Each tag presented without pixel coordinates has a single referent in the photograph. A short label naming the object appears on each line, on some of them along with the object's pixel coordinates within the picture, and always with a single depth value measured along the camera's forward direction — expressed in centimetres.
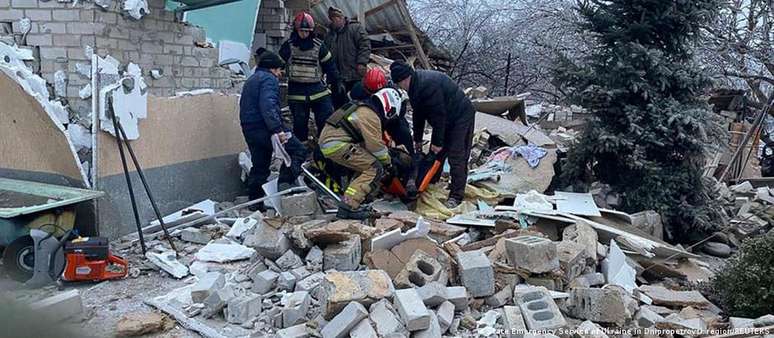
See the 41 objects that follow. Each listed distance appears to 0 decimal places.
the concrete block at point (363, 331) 365
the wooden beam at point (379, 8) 1170
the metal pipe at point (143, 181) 532
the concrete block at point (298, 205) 555
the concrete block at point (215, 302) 408
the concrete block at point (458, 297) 410
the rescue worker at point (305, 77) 693
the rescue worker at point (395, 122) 564
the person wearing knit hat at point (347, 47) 761
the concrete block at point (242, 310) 403
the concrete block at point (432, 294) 399
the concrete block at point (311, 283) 425
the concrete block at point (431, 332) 371
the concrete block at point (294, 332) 374
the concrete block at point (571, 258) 460
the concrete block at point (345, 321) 368
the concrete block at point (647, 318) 401
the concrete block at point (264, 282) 441
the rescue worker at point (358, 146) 548
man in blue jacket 598
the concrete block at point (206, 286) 422
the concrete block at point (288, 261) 460
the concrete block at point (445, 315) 388
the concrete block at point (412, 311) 367
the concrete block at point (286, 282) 440
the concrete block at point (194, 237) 562
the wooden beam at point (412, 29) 1190
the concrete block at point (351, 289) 381
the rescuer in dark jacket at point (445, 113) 611
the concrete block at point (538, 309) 379
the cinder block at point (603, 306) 395
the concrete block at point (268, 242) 466
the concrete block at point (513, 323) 373
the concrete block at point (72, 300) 361
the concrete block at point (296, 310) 395
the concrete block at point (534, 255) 442
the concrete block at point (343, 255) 454
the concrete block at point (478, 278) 427
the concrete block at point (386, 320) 366
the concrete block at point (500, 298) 429
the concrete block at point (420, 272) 431
